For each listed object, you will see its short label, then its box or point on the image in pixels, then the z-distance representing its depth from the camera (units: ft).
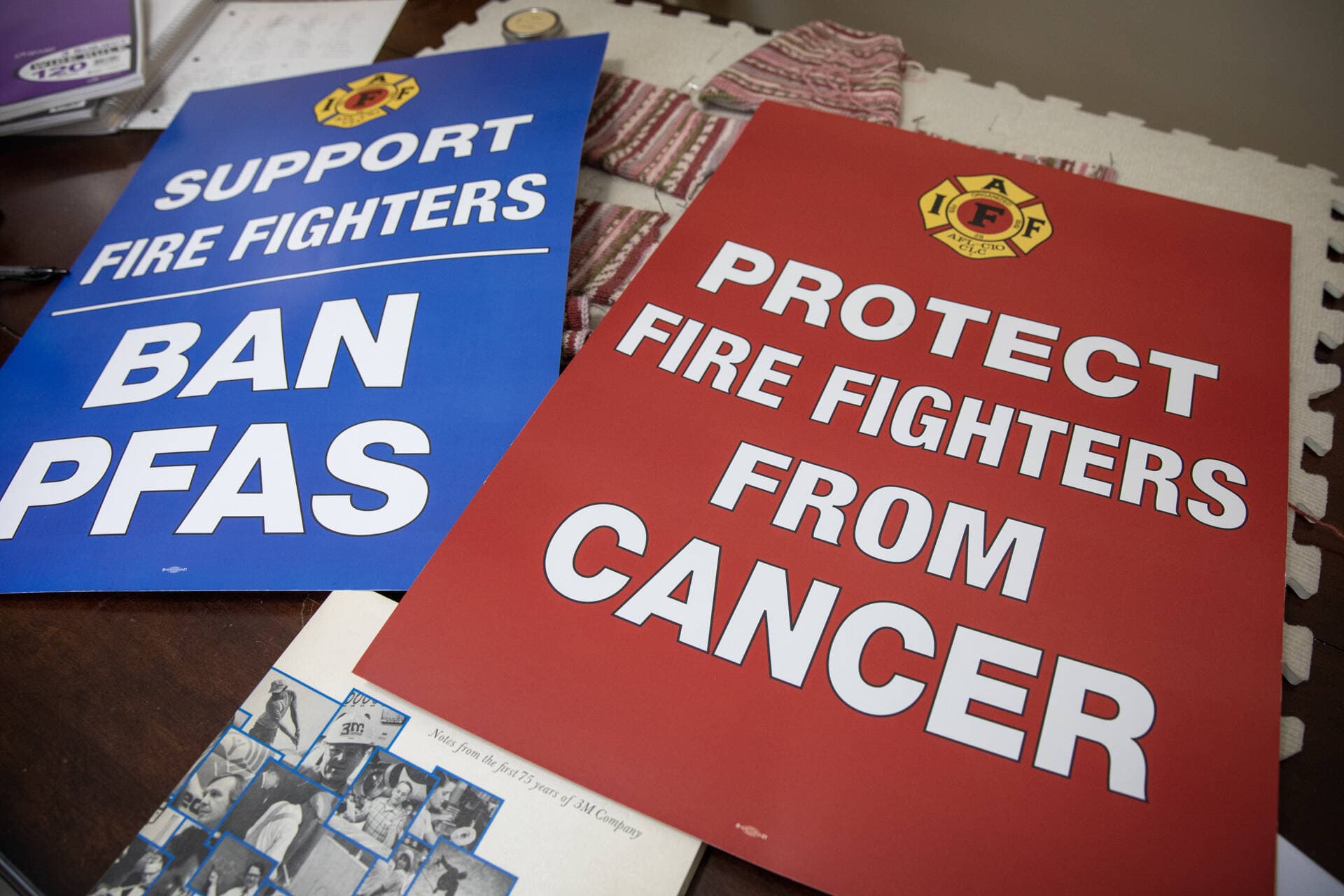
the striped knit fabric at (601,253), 2.36
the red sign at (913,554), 1.59
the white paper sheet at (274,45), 3.29
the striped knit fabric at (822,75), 2.86
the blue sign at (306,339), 2.02
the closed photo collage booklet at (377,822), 1.59
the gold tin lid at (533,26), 3.15
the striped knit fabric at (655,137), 2.73
